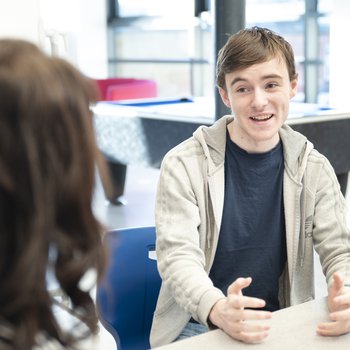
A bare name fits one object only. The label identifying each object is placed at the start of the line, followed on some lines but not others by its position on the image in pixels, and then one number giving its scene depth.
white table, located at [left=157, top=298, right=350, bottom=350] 1.21
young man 1.69
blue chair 1.80
